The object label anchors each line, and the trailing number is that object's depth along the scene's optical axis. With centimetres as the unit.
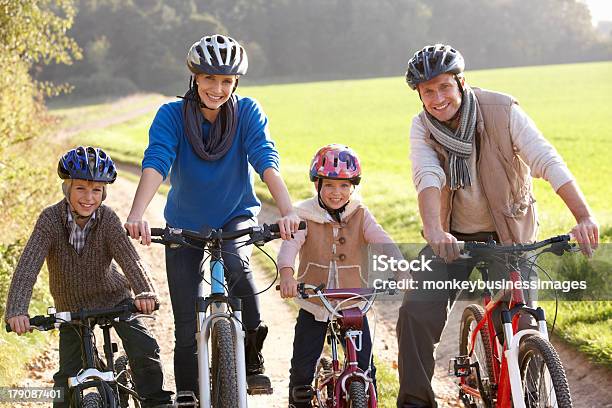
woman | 946
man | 965
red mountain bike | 828
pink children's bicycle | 885
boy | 929
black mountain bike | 830
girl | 994
